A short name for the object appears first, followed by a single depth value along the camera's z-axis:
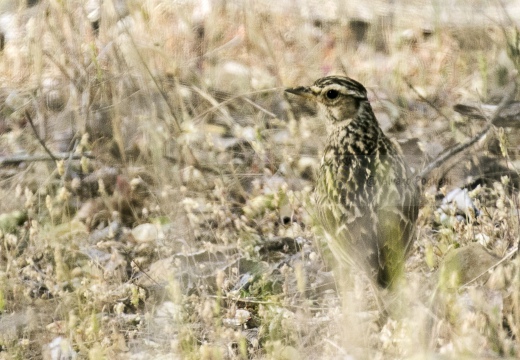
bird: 10.17
